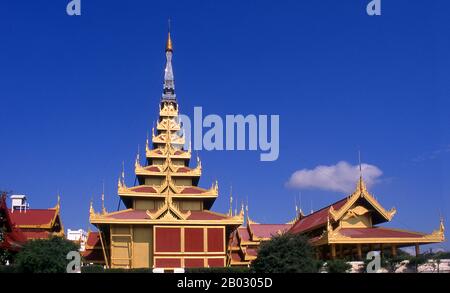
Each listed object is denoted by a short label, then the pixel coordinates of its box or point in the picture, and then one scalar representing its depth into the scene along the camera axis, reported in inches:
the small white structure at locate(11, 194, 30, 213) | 2120.2
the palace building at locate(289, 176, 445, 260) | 1396.4
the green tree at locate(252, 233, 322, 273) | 1122.7
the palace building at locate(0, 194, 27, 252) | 1406.3
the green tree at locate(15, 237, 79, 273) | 1189.1
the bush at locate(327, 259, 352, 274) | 1210.0
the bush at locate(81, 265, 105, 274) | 1405.0
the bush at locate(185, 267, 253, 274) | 1454.8
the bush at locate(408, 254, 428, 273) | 1237.1
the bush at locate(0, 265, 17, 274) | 1231.1
